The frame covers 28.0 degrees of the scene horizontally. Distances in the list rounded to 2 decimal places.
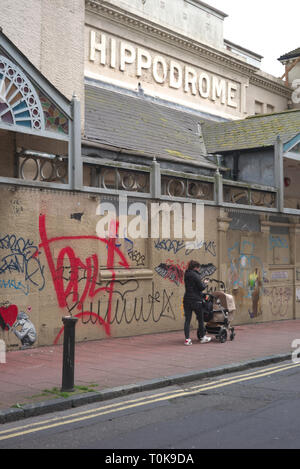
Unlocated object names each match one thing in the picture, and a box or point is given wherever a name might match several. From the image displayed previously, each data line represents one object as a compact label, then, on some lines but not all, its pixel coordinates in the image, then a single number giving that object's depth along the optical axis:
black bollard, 8.12
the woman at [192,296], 12.88
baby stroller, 13.41
